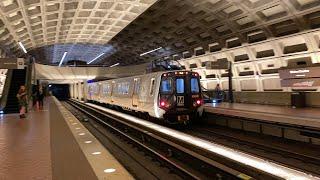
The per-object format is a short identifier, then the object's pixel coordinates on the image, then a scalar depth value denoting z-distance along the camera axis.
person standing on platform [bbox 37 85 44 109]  26.97
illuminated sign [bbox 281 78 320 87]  15.15
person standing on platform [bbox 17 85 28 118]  17.39
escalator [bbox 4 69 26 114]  20.80
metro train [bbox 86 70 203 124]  14.64
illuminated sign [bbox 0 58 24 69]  19.09
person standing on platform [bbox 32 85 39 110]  28.61
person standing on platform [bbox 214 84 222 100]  26.78
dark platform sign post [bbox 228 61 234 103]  22.62
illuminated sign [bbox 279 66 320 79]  15.21
